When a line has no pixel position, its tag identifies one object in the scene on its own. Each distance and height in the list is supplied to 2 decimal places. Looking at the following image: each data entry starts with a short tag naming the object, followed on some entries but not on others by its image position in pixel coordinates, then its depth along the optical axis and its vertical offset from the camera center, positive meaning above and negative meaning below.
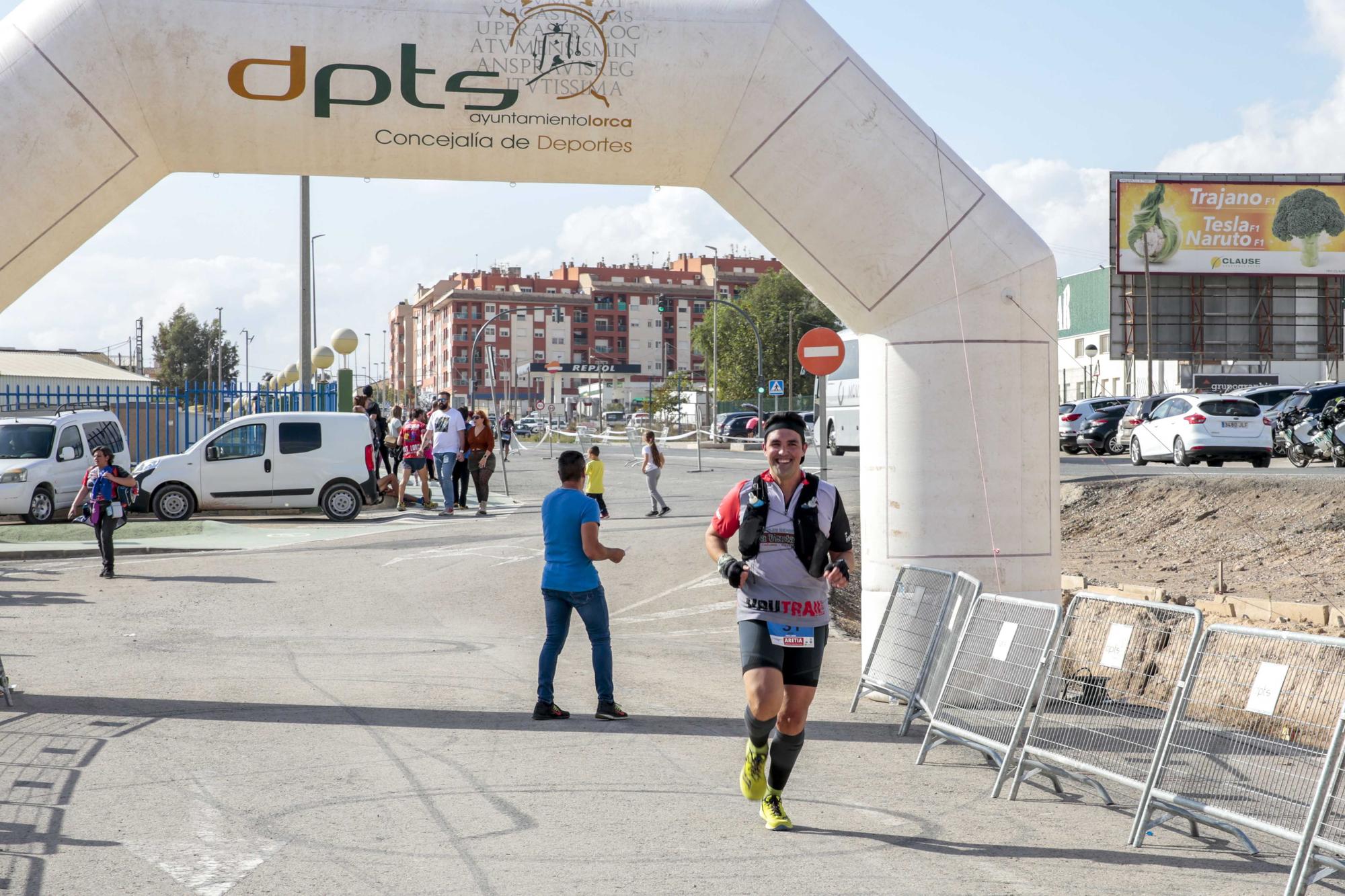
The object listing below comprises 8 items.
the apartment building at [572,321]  151.25 +11.54
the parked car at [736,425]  62.91 -0.34
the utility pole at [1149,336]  58.66 +3.42
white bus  41.88 +0.34
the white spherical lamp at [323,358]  36.25 +1.76
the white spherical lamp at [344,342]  32.03 +1.91
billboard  60.34 +8.38
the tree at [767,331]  101.44 +6.60
